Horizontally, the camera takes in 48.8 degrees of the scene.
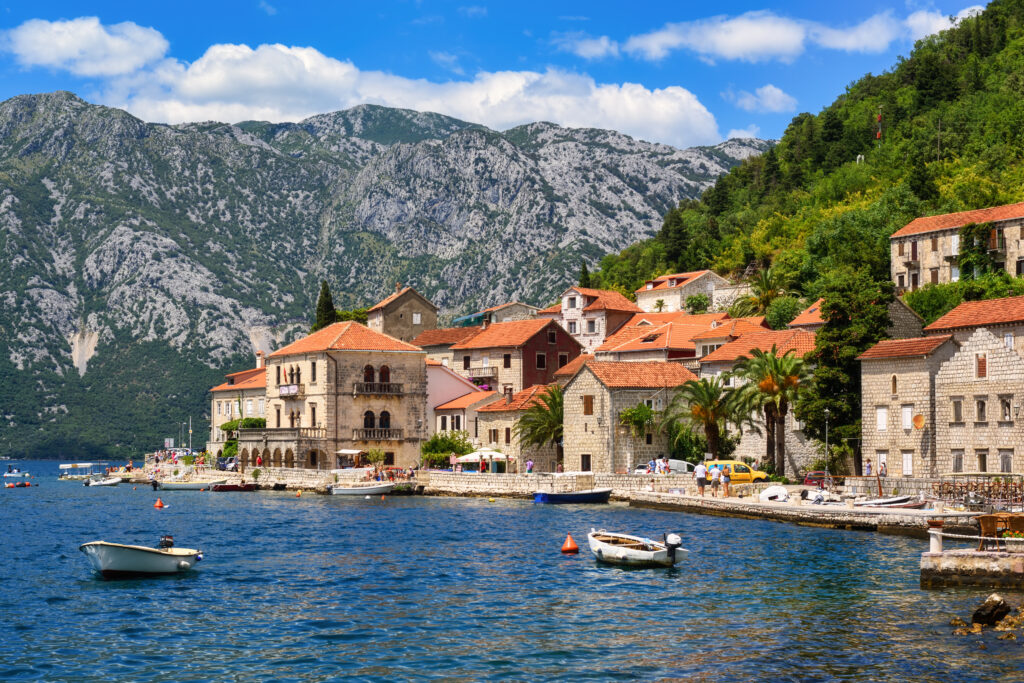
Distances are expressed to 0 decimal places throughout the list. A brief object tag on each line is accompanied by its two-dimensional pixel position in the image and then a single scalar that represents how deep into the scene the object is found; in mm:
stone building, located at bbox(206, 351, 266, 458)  115250
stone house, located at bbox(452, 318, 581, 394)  98750
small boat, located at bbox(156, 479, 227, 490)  96838
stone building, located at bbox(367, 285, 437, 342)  120688
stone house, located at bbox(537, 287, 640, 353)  111750
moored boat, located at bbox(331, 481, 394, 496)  81875
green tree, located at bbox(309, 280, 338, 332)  119688
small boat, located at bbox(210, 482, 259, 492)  92625
